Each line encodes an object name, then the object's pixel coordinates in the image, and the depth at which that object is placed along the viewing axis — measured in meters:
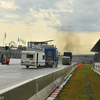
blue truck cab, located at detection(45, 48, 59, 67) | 43.62
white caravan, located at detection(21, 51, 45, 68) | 35.72
